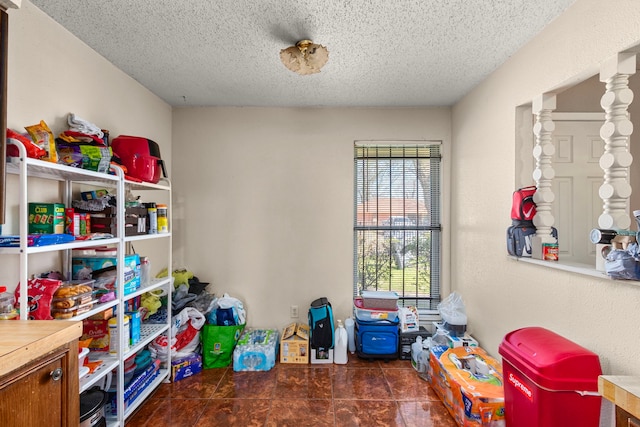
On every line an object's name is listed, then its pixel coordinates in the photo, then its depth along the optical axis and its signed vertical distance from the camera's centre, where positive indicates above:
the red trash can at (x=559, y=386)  1.35 -0.80
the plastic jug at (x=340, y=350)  2.81 -1.30
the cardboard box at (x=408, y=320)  2.92 -1.06
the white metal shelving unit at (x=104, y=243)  1.30 -0.20
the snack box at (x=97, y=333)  1.86 -0.75
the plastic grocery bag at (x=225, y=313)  2.86 -0.97
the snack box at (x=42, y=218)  1.51 -0.02
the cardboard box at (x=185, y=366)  2.50 -1.32
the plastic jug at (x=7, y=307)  1.24 -0.39
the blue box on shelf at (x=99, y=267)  1.86 -0.34
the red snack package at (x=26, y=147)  1.31 +0.31
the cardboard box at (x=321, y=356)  2.81 -1.36
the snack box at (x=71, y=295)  1.49 -0.42
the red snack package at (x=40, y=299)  1.43 -0.41
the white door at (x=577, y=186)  2.13 +0.19
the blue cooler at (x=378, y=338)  2.82 -1.19
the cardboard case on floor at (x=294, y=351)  2.81 -1.31
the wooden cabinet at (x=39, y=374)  0.81 -0.48
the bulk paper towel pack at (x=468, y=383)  1.75 -1.12
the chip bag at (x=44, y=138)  1.47 +0.38
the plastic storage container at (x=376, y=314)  2.83 -0.97
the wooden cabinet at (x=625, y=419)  0.92 -0.66
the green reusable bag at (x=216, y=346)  2.73 -1.22
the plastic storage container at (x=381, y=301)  2.89 -0.86
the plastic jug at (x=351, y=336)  2.99 -1.24
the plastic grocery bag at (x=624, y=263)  1.23 -0.22
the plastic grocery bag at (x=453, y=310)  2.67 -0.92
